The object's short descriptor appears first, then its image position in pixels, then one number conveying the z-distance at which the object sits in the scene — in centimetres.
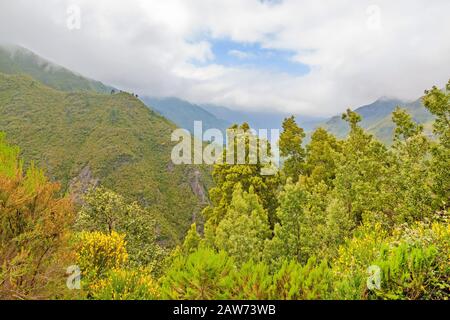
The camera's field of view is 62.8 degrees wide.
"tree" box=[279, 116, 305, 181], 3881
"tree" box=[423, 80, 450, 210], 1991
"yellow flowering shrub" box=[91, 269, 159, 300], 1049
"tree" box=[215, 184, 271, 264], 2180
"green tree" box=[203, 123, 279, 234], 3159
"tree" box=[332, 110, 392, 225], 2327
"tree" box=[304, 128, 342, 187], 3559
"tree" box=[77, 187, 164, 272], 2900
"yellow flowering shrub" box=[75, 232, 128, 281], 1598
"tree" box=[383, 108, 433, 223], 1984
